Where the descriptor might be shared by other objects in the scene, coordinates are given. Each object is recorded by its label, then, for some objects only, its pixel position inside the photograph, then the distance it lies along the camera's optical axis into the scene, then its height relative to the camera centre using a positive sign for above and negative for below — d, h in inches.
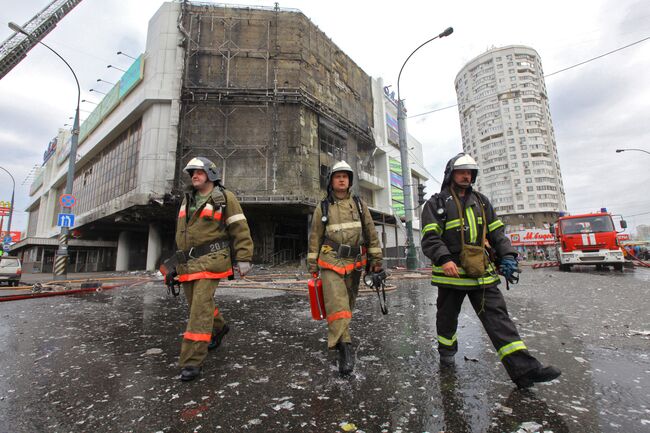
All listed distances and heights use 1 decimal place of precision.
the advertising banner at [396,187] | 1349.7 +326.8
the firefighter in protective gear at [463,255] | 90.7 +1.1
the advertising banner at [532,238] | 1366.9 +85.6
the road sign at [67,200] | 477.7 +107.3
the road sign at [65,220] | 470.3 +76.1
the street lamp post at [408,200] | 546.3 +106.8
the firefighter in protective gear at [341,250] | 102.5 +4.4
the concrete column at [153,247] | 856.3 +55.4
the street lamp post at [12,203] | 1043.6 +229.3
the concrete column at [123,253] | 1061.1 +49.8
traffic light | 559.1 +124.1
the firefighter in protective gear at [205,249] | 100.0 +5.8
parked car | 519.8 +2.6
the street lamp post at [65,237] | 489.7 +50.9
